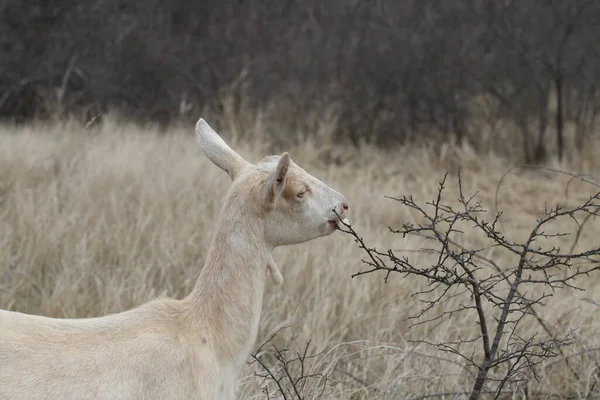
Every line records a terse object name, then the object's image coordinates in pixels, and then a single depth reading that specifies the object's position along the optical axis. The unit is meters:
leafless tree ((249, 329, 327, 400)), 7.23
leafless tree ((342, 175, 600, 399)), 5.68
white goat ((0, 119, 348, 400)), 4.75
